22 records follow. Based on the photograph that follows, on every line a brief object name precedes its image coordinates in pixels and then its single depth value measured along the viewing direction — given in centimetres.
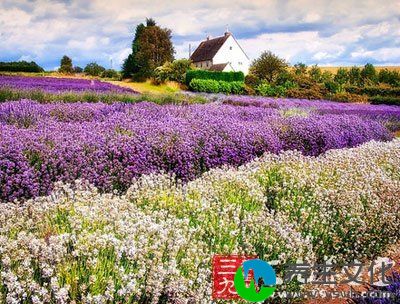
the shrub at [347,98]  3142
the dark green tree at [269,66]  4188
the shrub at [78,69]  6828
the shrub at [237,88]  3669
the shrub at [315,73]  4659
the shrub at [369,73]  4897
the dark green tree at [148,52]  4347
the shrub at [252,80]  3949
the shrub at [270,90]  3376
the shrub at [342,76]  4812
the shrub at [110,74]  5282
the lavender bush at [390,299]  335
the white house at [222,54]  5519
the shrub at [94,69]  5669
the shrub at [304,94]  3197
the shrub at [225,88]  3625
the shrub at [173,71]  4012
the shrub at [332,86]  3900
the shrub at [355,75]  5049
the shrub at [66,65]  5481
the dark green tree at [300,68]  4697
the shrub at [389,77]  4718
